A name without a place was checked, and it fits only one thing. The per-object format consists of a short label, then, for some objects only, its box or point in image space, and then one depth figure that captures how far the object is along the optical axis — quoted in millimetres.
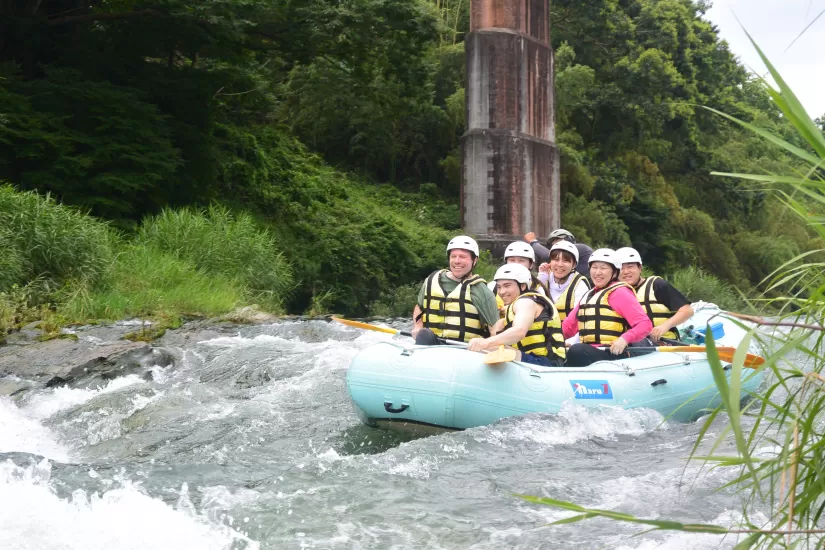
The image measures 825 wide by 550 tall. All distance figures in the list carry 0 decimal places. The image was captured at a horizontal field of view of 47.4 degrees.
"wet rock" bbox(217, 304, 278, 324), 11922
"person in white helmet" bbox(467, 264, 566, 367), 6375
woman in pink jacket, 6977
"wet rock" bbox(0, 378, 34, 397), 7287
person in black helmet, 9375
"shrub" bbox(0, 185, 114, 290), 10586
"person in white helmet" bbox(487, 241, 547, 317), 8164
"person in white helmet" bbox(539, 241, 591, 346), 7758
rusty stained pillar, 23156
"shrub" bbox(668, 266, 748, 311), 23609
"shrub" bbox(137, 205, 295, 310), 13484
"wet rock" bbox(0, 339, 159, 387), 7910
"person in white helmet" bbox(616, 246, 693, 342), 7617
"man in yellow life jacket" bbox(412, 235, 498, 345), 6766
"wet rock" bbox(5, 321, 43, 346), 8844
